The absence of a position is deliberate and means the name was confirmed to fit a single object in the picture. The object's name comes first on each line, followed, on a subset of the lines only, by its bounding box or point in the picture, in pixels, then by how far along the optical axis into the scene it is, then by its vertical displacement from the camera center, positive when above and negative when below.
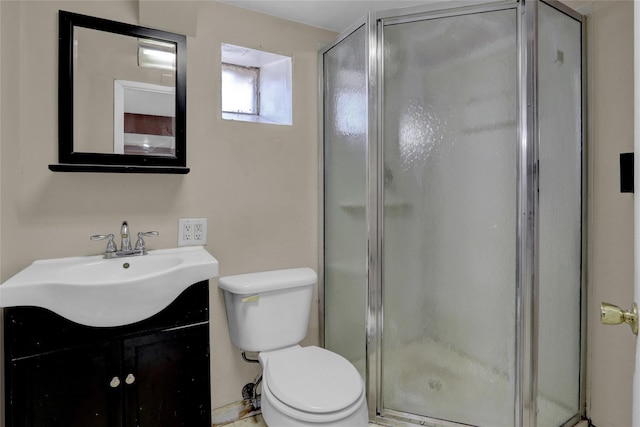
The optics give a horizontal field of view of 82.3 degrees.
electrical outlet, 1.71 -0.08
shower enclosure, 1.48 +0.01
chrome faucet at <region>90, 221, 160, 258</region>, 1.51 -0.13
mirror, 1.46 +0.49
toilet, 1.31 -0.64
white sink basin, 1.12 -0.24
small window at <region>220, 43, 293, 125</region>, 1.89 +0.69
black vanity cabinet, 1.16 -0.54
